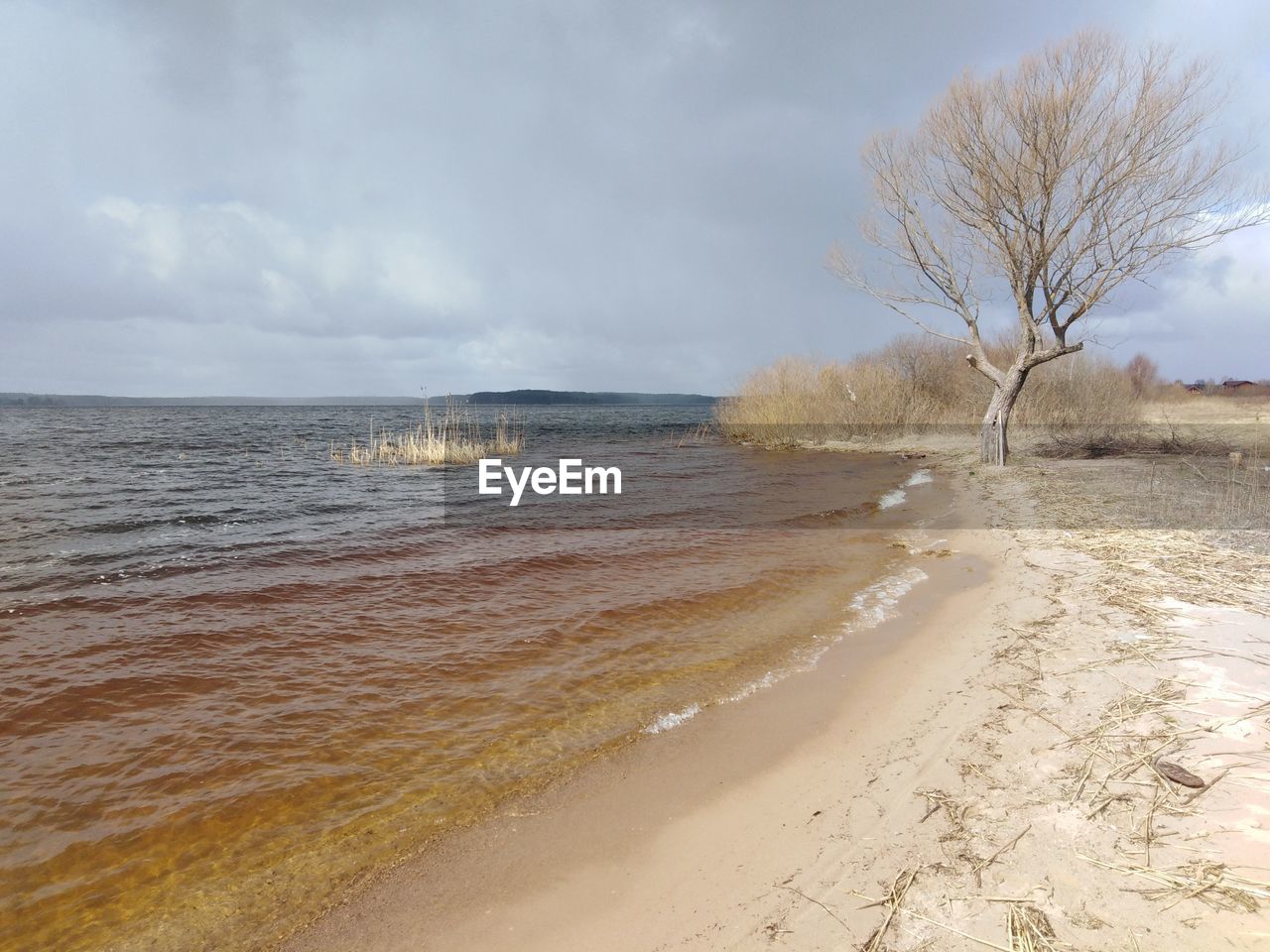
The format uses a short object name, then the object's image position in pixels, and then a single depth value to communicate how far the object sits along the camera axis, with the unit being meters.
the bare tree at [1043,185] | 14.86
